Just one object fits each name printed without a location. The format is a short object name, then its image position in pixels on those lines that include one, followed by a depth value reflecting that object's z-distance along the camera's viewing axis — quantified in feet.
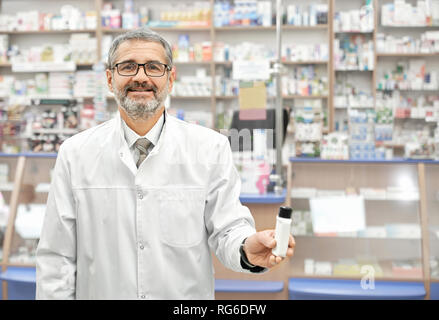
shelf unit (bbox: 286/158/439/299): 9.77
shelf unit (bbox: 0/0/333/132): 19.60
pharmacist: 5.06
